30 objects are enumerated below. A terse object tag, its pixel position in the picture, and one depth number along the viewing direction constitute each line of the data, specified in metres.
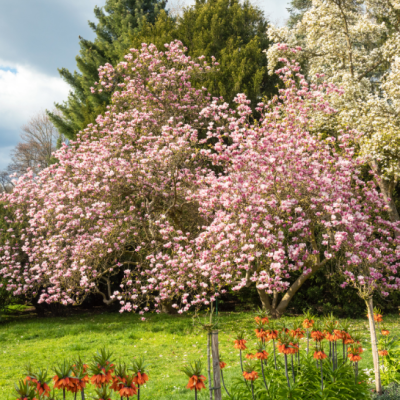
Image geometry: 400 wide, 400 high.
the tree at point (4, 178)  30.38
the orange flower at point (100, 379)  2.71
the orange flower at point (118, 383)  2.74
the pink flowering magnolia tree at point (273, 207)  6.81
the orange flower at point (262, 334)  3.93
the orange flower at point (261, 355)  3.65
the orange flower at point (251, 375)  3.41
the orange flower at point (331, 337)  3.87
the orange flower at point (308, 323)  4.17
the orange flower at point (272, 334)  3.86
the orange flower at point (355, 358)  3.83
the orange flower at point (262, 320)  4.30
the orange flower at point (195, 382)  2.90
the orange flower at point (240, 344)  3.86
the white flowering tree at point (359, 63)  9.49
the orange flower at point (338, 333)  3.90
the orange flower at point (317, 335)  3.88
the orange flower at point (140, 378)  2.75
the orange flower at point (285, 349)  3.53
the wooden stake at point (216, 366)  3.19
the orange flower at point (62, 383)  2.68
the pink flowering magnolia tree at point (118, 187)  8.93
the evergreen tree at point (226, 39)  13.29
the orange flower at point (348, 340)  3.96
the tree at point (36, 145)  28.52
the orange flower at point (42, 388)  2.71
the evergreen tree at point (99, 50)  19.12
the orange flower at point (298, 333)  3.97
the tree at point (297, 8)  20.53
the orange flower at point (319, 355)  3.67
